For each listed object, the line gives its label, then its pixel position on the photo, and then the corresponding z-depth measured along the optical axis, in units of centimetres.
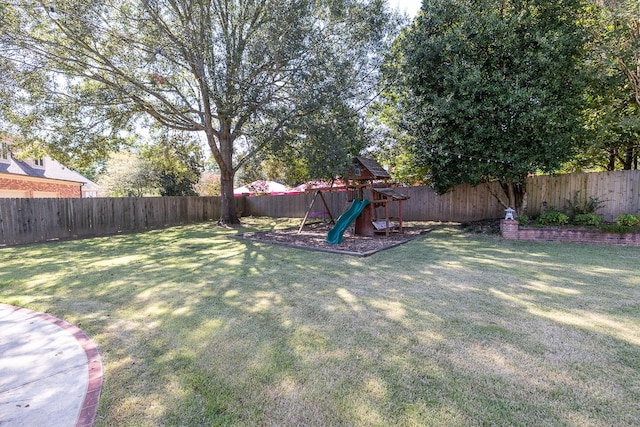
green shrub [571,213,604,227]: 759
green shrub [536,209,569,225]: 813
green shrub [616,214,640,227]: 703
